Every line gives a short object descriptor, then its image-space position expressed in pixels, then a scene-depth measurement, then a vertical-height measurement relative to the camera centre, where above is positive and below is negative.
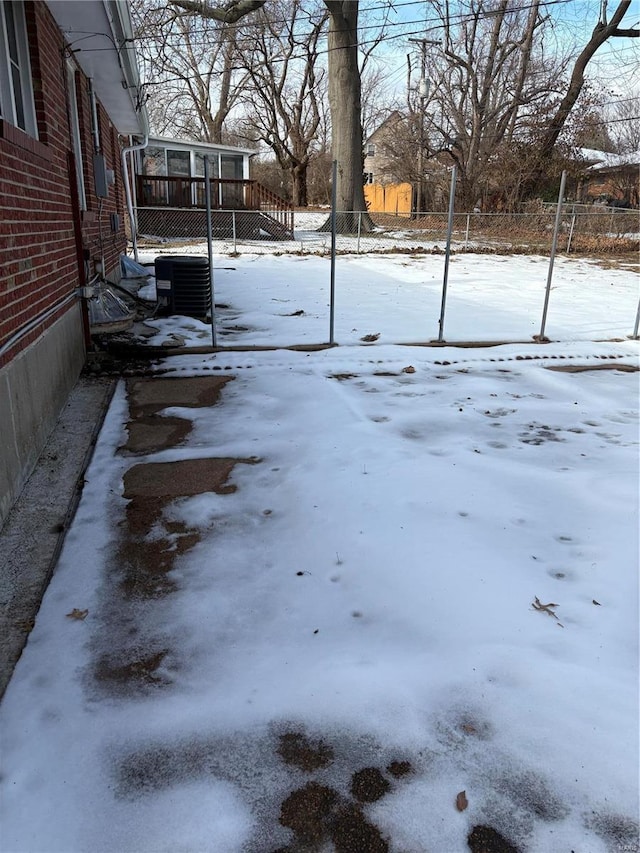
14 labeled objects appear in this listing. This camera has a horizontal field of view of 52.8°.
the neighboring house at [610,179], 31.14 +2.63
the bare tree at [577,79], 27.35 +6.23
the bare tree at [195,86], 27.67 +7.12
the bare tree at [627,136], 35.47 +5.20
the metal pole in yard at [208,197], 6.00 +0.24
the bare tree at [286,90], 33.62 +7.65
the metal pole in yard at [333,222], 6.50 +0.03
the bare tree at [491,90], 27.86 +5.93
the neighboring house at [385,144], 34.97 +5.12
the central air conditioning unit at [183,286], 8.05 -0.77
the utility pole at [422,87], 30.47 +6.43
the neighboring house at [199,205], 22.58 +0.62
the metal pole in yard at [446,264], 6.81 -0.37
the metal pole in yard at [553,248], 7.08 -0.19
